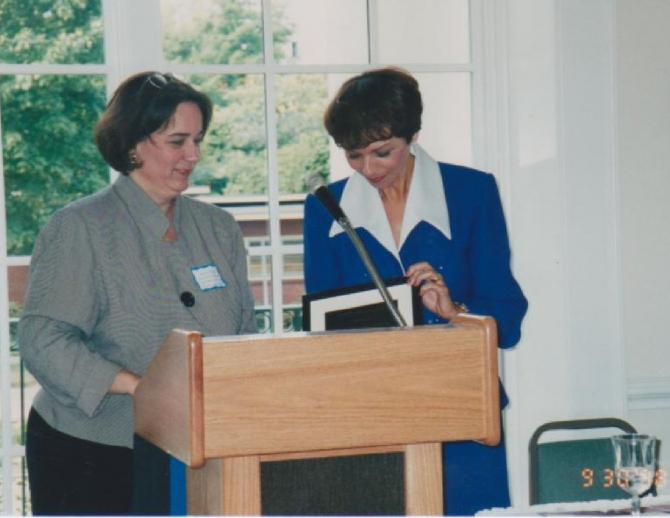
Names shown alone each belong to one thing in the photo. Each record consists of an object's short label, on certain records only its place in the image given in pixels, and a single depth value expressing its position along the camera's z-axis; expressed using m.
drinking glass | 3.18
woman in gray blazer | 3.77
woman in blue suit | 4.24
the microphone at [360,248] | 3.34
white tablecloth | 3.33
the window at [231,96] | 5.22
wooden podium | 2.61
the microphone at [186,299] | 3.92
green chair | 4.71
